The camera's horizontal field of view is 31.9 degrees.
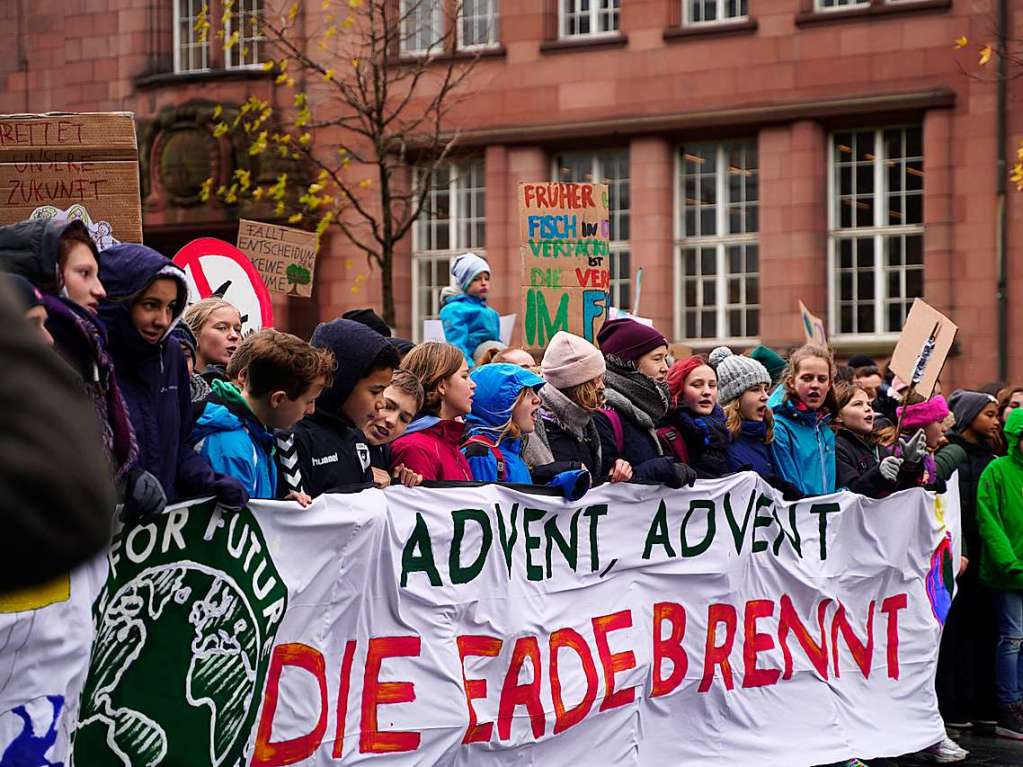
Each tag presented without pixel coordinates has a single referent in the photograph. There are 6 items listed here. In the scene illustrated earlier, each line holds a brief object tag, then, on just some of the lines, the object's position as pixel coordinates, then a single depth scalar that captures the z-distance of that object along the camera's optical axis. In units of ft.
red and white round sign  30.63
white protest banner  17.19
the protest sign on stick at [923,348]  31.58
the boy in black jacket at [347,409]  20.93
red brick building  76.28
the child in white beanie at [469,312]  38.58
